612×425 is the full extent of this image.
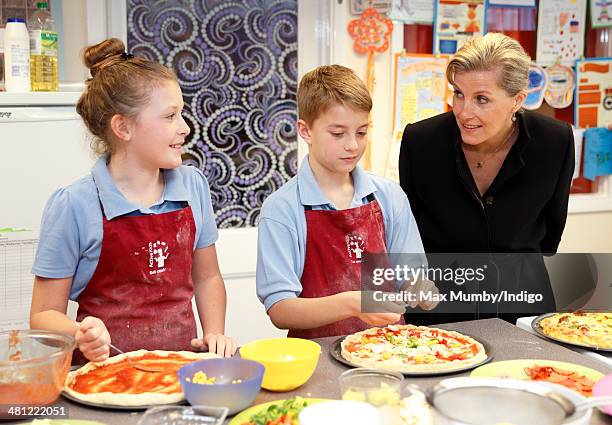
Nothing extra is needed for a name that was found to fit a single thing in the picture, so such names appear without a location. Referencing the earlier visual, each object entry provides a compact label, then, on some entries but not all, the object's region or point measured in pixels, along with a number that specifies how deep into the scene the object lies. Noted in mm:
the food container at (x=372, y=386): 1226
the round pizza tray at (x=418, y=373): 1549
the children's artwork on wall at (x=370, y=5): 3443
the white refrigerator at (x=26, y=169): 2545
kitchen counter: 1355
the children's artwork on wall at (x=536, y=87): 3881
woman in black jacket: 2303
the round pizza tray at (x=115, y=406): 1364
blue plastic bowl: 1337
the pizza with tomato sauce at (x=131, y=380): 1376
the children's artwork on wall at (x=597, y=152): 4051
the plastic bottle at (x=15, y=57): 2562
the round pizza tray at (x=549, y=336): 1744
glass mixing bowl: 1322
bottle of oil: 2631
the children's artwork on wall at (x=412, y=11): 3529
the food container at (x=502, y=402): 1155
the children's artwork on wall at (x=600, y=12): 3992
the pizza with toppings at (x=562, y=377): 1459
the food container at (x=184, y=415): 1205
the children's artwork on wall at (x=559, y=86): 3938
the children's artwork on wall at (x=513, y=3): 3756
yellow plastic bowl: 1440
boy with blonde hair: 1890
